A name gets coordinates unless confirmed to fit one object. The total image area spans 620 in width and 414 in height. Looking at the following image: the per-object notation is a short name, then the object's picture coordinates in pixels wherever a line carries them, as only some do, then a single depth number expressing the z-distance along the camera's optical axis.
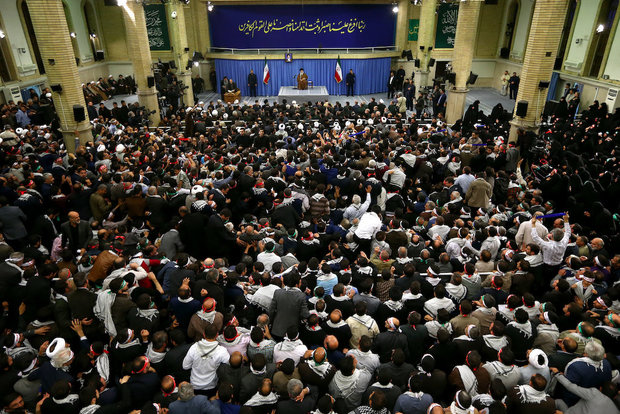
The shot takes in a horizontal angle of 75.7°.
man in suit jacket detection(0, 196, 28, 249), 5.89
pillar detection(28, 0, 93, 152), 9.17
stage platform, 17.55
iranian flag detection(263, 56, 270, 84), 19.16
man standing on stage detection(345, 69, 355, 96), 19.30
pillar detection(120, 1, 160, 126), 13.26
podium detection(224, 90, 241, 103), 18.61
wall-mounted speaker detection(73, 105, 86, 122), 9.76
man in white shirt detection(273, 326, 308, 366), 3.55
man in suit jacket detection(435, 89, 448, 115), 14.77
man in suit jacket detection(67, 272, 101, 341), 4.02
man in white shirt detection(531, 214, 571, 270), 5.14
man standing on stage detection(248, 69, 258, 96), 19.38
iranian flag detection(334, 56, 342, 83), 19.00
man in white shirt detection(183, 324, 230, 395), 3.43
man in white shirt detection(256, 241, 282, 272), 4.88
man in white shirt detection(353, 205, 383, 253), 5.61
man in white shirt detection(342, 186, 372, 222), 6.24
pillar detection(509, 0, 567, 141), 9.26
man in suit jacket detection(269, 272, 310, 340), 4.09
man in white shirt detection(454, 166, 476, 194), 7.15
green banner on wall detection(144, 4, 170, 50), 20.00
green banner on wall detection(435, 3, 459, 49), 20.84
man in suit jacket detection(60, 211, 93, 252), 5.66
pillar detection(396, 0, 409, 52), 20.48
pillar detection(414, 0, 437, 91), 17.27
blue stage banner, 20.61
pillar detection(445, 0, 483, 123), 13.27
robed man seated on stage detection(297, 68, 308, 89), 18.77
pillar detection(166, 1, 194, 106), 16.95
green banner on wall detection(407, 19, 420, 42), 20.44
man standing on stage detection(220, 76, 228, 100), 18.91
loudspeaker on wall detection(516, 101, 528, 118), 9.84
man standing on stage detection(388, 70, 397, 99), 19.30
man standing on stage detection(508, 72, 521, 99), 18.17
